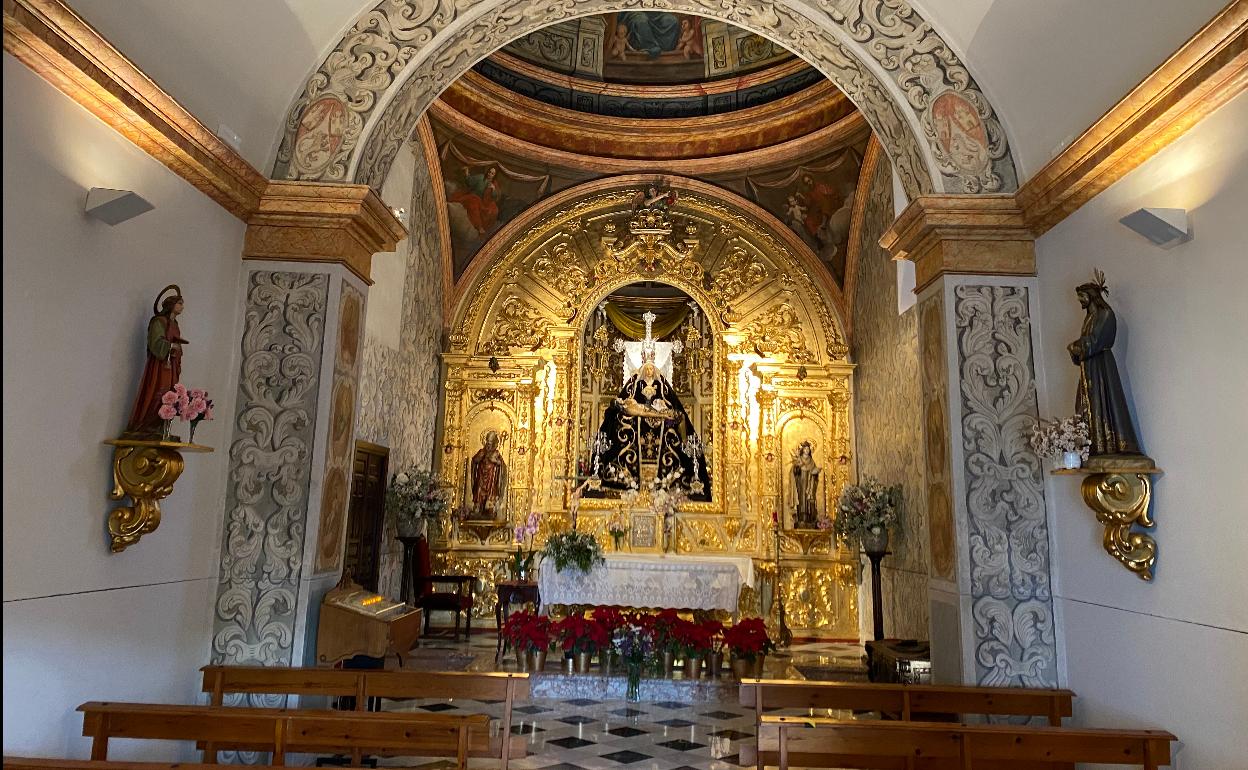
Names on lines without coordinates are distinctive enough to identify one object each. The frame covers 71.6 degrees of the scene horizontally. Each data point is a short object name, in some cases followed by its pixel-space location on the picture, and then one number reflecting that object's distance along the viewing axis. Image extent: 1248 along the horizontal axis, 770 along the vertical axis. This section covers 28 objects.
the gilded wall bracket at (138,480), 4.74
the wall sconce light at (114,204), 4.42
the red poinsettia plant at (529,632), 8.21
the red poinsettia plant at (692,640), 8.32
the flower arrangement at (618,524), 11.98
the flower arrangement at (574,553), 9.59
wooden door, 9.48
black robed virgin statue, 12.58
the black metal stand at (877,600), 9.97
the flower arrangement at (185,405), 4.71
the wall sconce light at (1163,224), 4.49
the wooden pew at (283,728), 4.04
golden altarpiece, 12.21
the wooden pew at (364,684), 4.95
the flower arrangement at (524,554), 11.01
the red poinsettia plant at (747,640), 8.07
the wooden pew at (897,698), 5.11
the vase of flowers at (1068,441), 5.04
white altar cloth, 9.68
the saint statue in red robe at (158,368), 4.78
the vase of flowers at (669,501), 11.88
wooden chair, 10.52
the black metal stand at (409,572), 10.77
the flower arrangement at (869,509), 10.30
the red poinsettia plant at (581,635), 8.18
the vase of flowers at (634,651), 7.97
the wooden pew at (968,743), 4.00
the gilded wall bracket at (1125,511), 4.75
